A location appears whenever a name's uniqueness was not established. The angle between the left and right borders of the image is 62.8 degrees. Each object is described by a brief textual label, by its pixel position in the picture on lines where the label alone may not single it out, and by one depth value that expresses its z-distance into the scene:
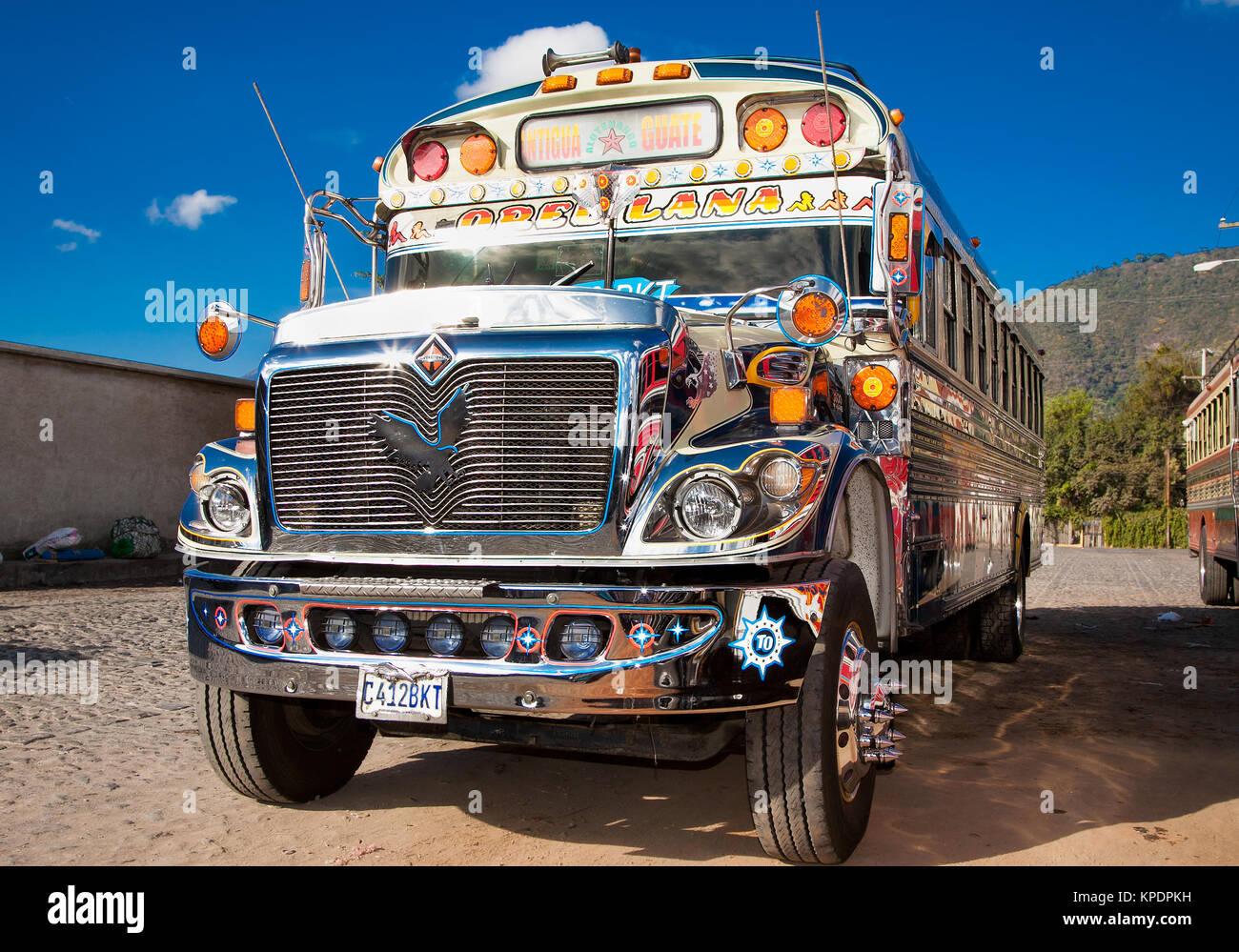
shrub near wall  41.88
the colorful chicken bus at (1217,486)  13.07
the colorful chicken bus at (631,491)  2.96
